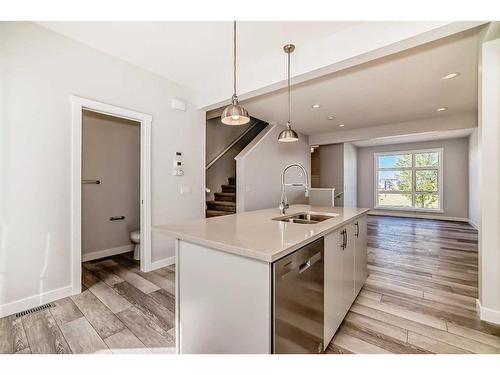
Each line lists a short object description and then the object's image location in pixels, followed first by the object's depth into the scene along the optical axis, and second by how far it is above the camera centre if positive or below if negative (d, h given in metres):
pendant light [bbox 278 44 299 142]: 2.81 +0.60
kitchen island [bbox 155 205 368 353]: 1.09 -0.54
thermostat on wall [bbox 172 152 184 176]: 3.32 +0.28
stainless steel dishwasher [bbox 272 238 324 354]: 1.09 -0.60
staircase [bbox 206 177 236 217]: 4.63 -0.34
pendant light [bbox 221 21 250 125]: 1.90 +0.60
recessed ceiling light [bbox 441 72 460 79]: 2.92 +1.39
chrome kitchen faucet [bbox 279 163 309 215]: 2.35 -0.19
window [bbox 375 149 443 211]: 7.28 +0.20
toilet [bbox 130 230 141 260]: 3.41 -0.81
